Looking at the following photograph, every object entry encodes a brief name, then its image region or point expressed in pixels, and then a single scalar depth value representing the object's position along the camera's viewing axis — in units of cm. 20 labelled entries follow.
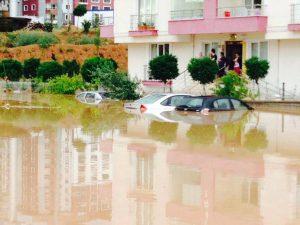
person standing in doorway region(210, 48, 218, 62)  4097
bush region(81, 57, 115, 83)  4313
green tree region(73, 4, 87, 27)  9950
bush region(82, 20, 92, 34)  9131
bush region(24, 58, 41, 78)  5566
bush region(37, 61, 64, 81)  5184
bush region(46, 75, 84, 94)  4778
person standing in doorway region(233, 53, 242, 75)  3975
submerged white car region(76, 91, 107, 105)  4038
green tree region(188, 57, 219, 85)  3744
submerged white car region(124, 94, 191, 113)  3136
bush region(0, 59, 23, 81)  5566
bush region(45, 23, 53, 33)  9362
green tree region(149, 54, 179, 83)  4000
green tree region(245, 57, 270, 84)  3628
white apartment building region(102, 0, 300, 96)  3746
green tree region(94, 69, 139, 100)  4016
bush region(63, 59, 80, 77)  5412
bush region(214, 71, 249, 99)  3628
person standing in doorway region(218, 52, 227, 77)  4075
